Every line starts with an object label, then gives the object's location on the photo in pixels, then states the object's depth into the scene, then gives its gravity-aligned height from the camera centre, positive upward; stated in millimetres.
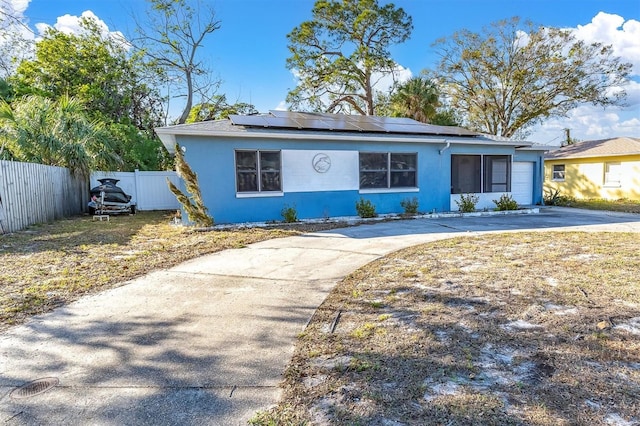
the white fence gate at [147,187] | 15977 +77
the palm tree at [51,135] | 12508 +1964
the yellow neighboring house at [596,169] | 17984 +611
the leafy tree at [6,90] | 18578 +5178
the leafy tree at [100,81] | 18891 +6135
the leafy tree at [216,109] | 24125 +5166
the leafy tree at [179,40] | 22266 +9103
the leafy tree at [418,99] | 19953 +4635
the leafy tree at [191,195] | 9039 -182
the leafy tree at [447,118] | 23719 +4490
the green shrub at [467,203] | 12802 -693
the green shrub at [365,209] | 11422 -749
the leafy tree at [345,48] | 23266 +9003
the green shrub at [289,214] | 10648 -801
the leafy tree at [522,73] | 21188 +6556
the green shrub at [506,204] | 13359 -784
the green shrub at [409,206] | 12195 -721
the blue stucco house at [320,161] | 10148 +744
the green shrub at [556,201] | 16431 -877
